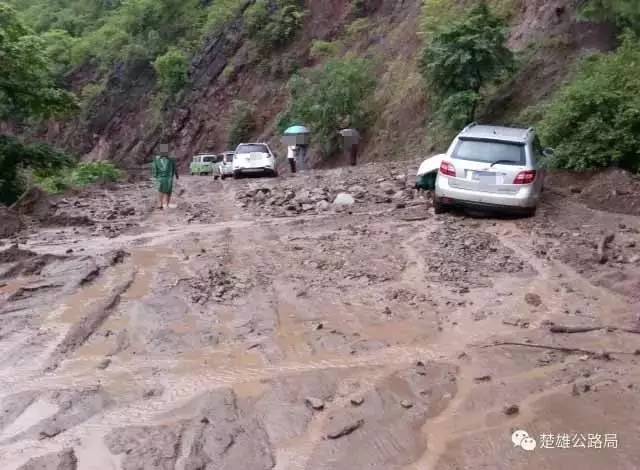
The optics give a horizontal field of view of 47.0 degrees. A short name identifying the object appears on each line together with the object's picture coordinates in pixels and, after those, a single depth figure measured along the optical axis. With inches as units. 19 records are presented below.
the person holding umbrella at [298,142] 1092.5
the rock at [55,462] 183.0
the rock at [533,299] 317.1
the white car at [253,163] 994.7
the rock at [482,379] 233.0
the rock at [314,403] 215.2
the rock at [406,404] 215.2
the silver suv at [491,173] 477.1
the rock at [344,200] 578.6
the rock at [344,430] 197.8
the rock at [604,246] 377.4
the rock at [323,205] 570.9
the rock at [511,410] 208.4
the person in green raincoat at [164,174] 620.7
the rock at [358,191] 604.1
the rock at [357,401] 217.3
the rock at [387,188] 610.2
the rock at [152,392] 226.4
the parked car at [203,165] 1349.7
